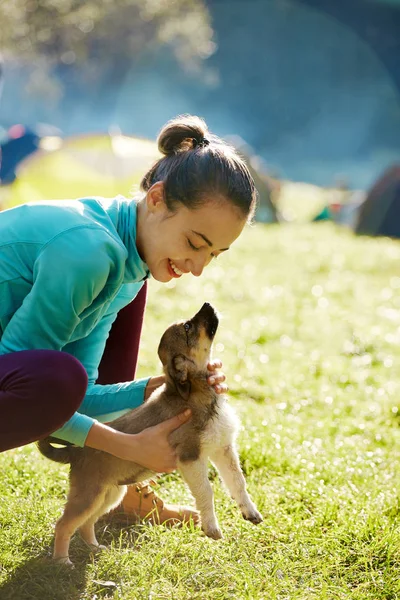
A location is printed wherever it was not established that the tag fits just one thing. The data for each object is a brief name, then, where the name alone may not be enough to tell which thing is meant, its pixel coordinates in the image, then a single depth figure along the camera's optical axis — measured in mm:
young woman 2297
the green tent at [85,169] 9555
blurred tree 21250
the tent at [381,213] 13352
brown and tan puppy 2652
